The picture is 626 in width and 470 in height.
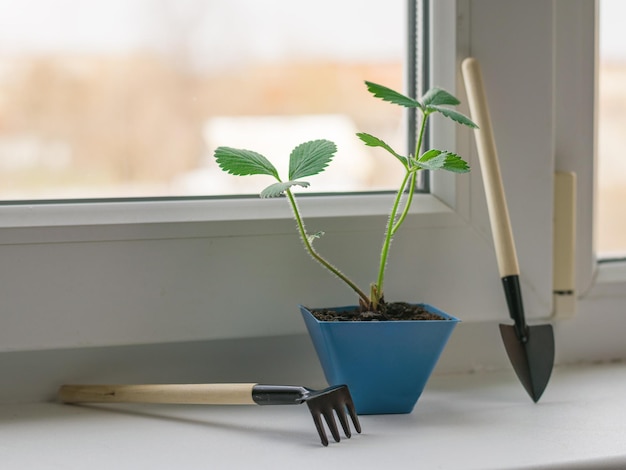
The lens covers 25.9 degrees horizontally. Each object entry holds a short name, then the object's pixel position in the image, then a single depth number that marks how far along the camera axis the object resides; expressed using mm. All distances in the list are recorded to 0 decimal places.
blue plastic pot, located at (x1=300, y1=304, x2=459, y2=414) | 752
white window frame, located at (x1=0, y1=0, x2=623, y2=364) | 799
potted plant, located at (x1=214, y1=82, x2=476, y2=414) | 752
